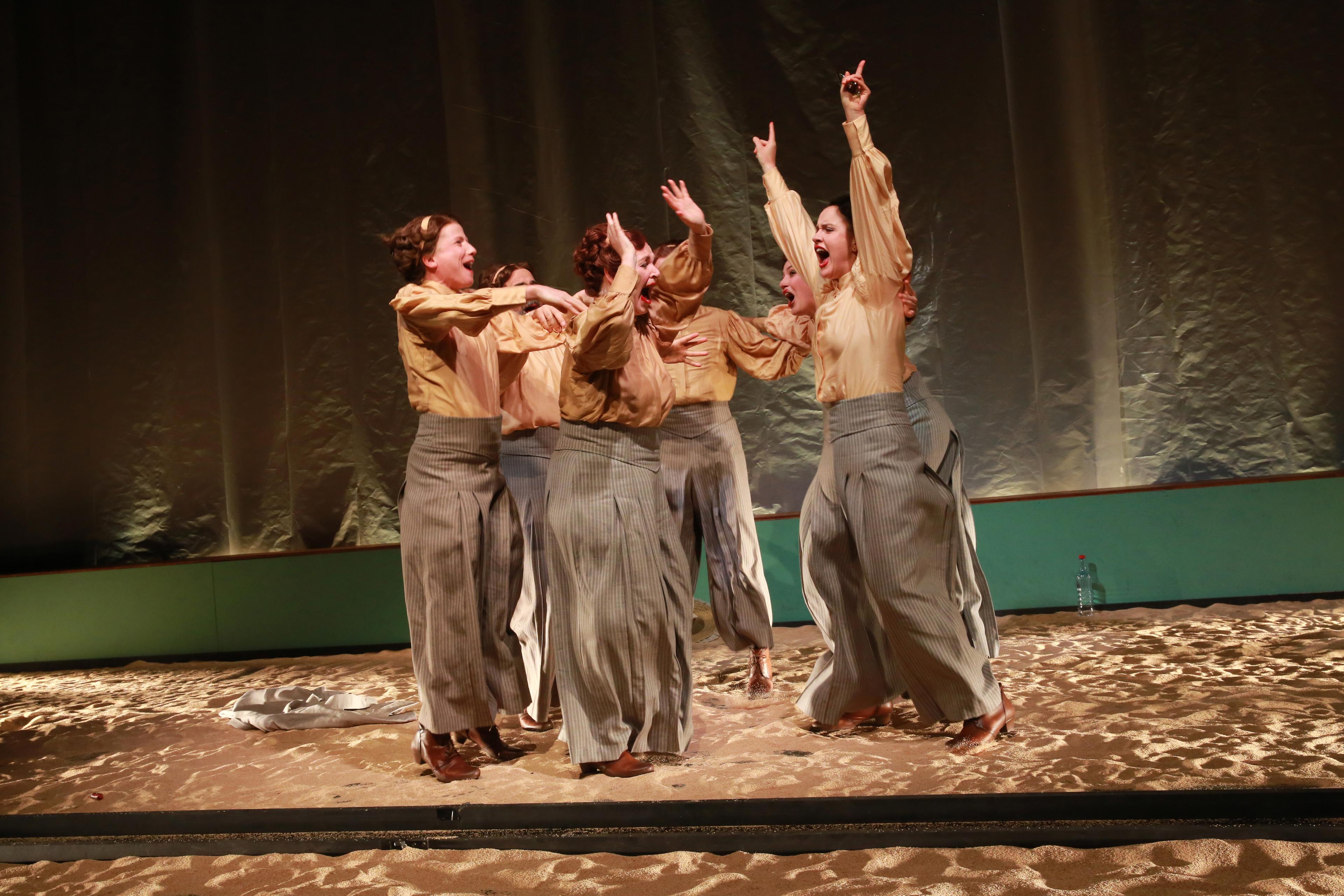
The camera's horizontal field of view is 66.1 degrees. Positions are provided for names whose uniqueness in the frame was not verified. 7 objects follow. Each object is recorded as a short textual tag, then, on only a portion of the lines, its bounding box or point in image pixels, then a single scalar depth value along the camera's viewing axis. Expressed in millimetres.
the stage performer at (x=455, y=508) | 2766
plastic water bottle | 4633
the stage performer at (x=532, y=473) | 3385
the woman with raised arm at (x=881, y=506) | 2639
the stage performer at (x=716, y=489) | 3691
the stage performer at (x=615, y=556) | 2627
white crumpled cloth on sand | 3633
